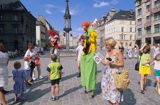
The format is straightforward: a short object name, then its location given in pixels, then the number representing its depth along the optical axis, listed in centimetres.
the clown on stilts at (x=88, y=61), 397
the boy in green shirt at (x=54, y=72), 373
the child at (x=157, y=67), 416
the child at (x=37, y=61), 557
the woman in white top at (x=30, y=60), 510
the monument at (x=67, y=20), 1771
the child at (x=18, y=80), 368
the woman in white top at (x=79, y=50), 573
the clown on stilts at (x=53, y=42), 502
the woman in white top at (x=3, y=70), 320
